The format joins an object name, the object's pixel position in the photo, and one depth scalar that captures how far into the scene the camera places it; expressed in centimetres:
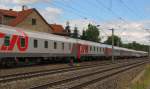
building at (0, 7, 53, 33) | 4517
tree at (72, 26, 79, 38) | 7029
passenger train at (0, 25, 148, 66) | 1738
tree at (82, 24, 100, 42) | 8867
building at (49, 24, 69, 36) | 6406
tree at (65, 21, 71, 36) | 7435
